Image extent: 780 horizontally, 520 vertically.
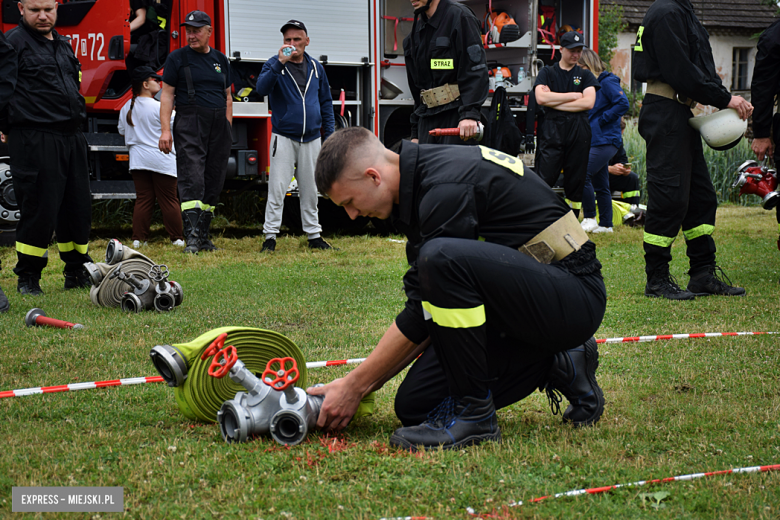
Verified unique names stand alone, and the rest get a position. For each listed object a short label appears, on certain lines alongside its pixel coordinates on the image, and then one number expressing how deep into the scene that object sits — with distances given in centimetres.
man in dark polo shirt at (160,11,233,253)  809
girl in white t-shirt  862
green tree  2261
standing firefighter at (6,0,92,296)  584
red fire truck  892
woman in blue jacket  984
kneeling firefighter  263
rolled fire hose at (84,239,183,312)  537
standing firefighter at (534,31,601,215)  859
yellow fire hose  280
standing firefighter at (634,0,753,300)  550
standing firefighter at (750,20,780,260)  605
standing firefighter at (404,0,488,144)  603
